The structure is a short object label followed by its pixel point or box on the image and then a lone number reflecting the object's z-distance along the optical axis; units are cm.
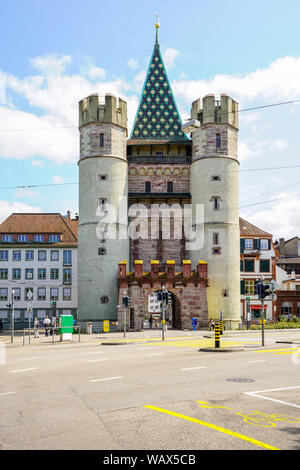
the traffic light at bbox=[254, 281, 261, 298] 2453
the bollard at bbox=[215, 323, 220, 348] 2186
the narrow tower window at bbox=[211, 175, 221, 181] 4612
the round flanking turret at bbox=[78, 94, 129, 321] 4453
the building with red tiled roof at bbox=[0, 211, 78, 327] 6481
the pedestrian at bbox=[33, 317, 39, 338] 3588
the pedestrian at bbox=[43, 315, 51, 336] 4115
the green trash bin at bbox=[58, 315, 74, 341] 3168
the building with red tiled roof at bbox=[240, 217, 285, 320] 5891
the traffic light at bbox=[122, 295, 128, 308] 3397
